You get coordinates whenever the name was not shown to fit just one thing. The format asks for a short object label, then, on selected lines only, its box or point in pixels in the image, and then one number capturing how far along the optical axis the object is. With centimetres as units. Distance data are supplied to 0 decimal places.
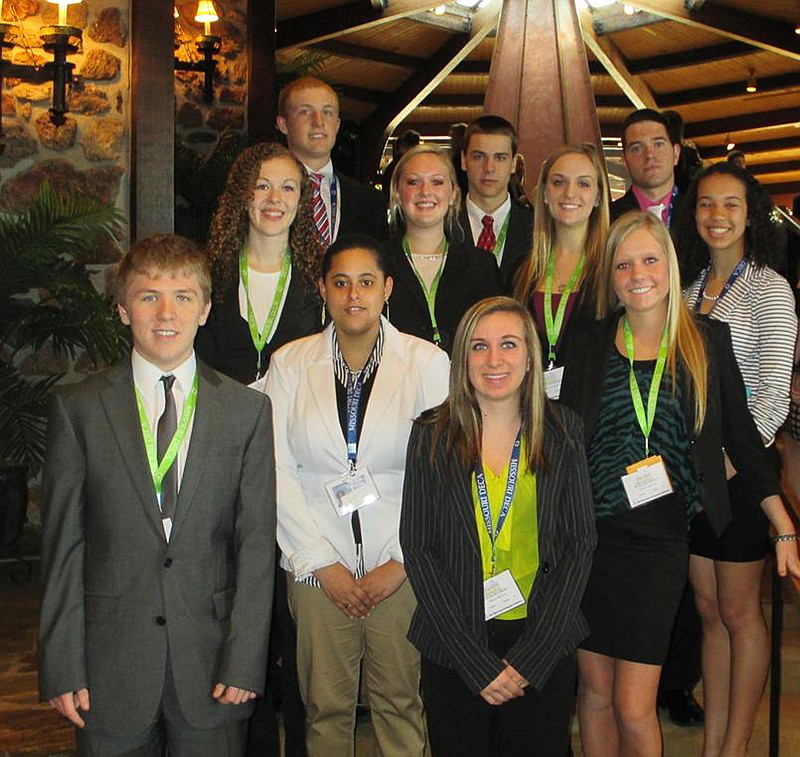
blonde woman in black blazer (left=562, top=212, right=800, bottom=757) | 272
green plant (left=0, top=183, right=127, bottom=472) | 445
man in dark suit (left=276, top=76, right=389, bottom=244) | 381
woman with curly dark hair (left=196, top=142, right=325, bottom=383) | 315
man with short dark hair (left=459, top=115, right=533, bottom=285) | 381
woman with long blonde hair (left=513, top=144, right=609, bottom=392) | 321
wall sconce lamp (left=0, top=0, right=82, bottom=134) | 483
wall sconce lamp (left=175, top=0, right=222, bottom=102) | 611
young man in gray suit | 233
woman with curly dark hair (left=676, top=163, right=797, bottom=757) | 300
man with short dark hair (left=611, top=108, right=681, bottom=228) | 377
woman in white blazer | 278
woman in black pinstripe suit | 255
